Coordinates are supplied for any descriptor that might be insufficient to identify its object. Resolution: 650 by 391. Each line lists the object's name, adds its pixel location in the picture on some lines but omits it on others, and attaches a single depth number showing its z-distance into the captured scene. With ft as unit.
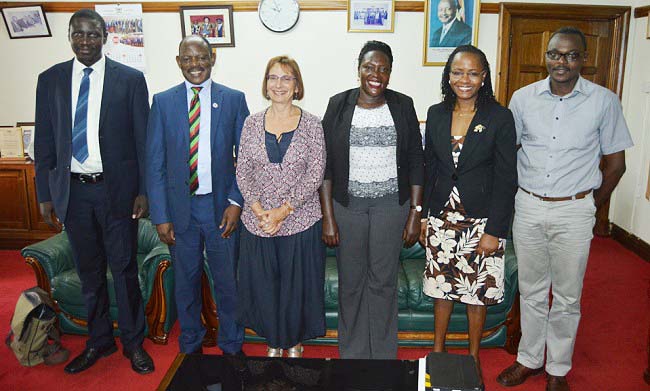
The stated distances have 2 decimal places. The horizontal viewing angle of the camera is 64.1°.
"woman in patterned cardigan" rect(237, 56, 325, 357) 7.33
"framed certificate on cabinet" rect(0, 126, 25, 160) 15.49
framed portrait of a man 14.85
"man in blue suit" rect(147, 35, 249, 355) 7.73
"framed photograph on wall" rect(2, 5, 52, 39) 15.31
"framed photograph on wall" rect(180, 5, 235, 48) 15.02
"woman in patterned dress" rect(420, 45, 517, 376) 7.09
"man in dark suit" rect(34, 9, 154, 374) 7.97
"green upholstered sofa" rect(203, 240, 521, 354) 9.29
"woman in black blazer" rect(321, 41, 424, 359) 7.37
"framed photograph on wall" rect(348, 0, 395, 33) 14.89
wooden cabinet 14.93
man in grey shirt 7.20
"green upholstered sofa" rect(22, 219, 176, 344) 9.53
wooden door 15.30
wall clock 15.06
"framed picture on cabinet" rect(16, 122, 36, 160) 15.53
